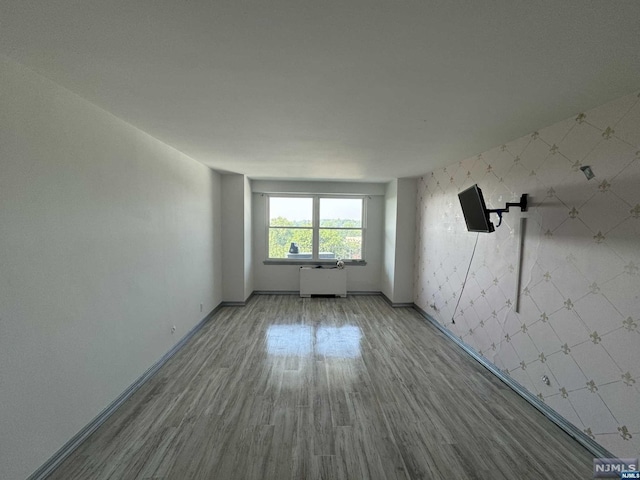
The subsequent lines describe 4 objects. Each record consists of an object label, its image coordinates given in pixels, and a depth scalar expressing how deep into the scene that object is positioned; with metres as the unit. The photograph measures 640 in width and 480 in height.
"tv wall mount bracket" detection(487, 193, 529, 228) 2.59
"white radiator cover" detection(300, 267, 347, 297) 5.87
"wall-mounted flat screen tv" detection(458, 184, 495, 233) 2.55
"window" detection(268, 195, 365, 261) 6.12
